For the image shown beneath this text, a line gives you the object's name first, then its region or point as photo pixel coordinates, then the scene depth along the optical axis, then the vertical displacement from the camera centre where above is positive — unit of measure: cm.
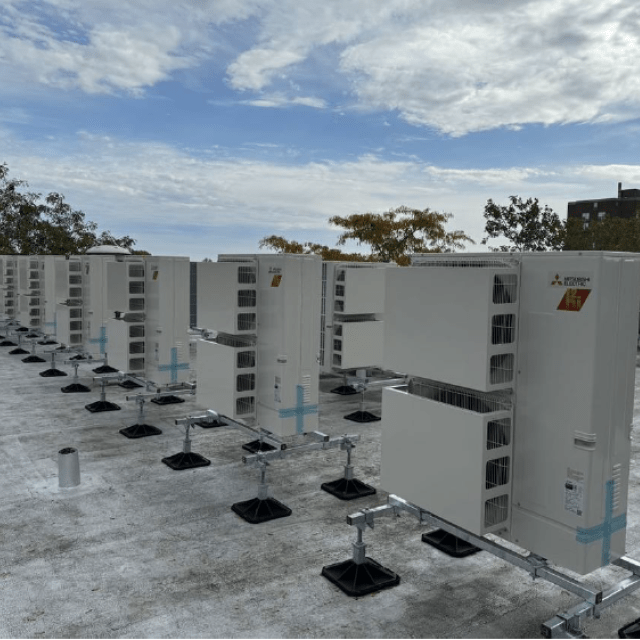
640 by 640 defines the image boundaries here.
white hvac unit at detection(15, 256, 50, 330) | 2047 -75
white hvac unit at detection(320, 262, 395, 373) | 1355 -92
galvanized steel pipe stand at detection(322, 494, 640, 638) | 461 -230
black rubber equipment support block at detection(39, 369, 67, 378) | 1702 -283
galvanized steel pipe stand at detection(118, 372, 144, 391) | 1198 -207
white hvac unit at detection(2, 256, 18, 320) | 2267 -62
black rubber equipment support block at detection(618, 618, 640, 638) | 527 -295
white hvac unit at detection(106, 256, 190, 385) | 1148 -87
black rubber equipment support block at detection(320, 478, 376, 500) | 837 -290
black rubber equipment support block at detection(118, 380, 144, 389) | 1545 -281
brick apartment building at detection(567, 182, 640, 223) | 6612 +777
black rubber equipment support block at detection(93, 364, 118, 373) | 1775 -280
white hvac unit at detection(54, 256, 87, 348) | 1617 -86
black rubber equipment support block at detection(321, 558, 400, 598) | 595 -293
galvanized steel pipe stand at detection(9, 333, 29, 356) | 2105 -276
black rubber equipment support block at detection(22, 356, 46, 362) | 1945 -278
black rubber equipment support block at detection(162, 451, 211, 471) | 950 -290
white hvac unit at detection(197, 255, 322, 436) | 796 -83
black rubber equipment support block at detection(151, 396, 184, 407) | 1393 -286
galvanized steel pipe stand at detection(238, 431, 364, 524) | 765 -231
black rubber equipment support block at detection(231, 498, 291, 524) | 758 -291
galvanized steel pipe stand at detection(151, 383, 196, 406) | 1391 -285
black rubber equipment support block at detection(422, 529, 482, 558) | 677 -294
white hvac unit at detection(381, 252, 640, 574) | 454 -92
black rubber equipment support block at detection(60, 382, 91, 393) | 1505 -284
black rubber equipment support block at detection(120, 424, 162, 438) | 1117 -287
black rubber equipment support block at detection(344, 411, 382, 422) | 1298 -295
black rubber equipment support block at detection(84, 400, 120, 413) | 1314 -286
